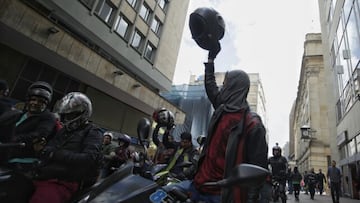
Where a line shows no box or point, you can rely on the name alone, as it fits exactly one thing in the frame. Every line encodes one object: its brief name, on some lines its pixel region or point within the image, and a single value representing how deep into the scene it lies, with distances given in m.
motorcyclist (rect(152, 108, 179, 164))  4.94
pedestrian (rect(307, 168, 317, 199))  13.62
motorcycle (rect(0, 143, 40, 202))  1.81
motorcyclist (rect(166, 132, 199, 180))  3.21
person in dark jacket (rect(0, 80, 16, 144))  2.47
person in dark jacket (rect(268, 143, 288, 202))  7.81
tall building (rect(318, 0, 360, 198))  13.36
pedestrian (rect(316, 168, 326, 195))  17.36
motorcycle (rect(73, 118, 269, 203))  1.63
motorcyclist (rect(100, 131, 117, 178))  3.40
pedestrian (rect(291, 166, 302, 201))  12.03
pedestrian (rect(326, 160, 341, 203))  10.15
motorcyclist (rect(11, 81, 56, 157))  2.33
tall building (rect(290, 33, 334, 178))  26.98
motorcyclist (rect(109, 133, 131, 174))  5.02
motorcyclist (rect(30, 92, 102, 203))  1.95
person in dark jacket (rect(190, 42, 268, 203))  1.82
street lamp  21.33
